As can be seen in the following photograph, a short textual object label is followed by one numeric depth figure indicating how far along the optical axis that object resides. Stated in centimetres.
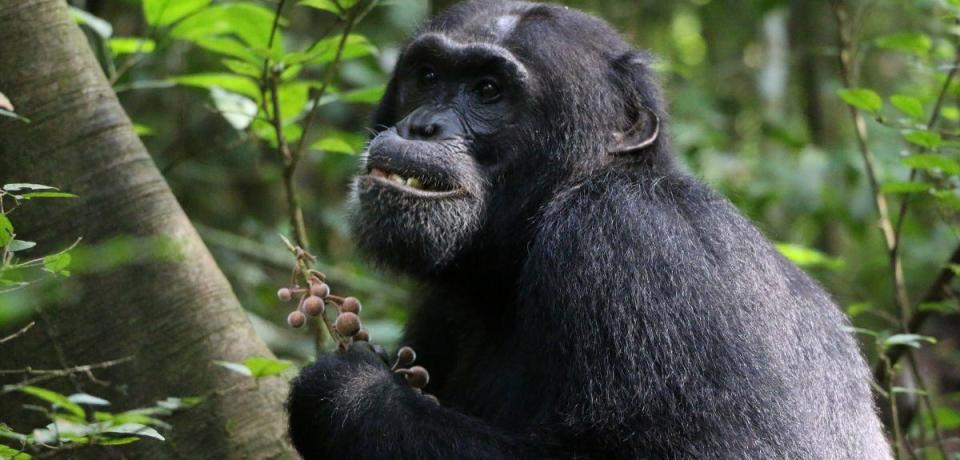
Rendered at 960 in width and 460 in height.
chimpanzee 828
